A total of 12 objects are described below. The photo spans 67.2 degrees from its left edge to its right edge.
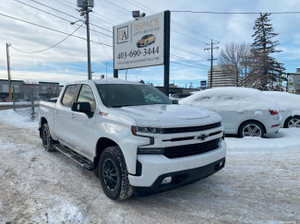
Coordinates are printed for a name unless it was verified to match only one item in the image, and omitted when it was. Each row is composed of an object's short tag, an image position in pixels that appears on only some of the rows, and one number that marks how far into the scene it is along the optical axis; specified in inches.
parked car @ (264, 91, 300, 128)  319.6
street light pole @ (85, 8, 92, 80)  791.7
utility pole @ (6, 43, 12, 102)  1565.0
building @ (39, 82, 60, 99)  2094.0
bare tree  1069.1
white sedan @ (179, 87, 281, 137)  258.7
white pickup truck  105.4
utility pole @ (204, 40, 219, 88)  1603.1
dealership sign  387.5
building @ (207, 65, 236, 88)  1125.6
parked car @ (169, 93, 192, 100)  1048.7
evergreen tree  1509.6
